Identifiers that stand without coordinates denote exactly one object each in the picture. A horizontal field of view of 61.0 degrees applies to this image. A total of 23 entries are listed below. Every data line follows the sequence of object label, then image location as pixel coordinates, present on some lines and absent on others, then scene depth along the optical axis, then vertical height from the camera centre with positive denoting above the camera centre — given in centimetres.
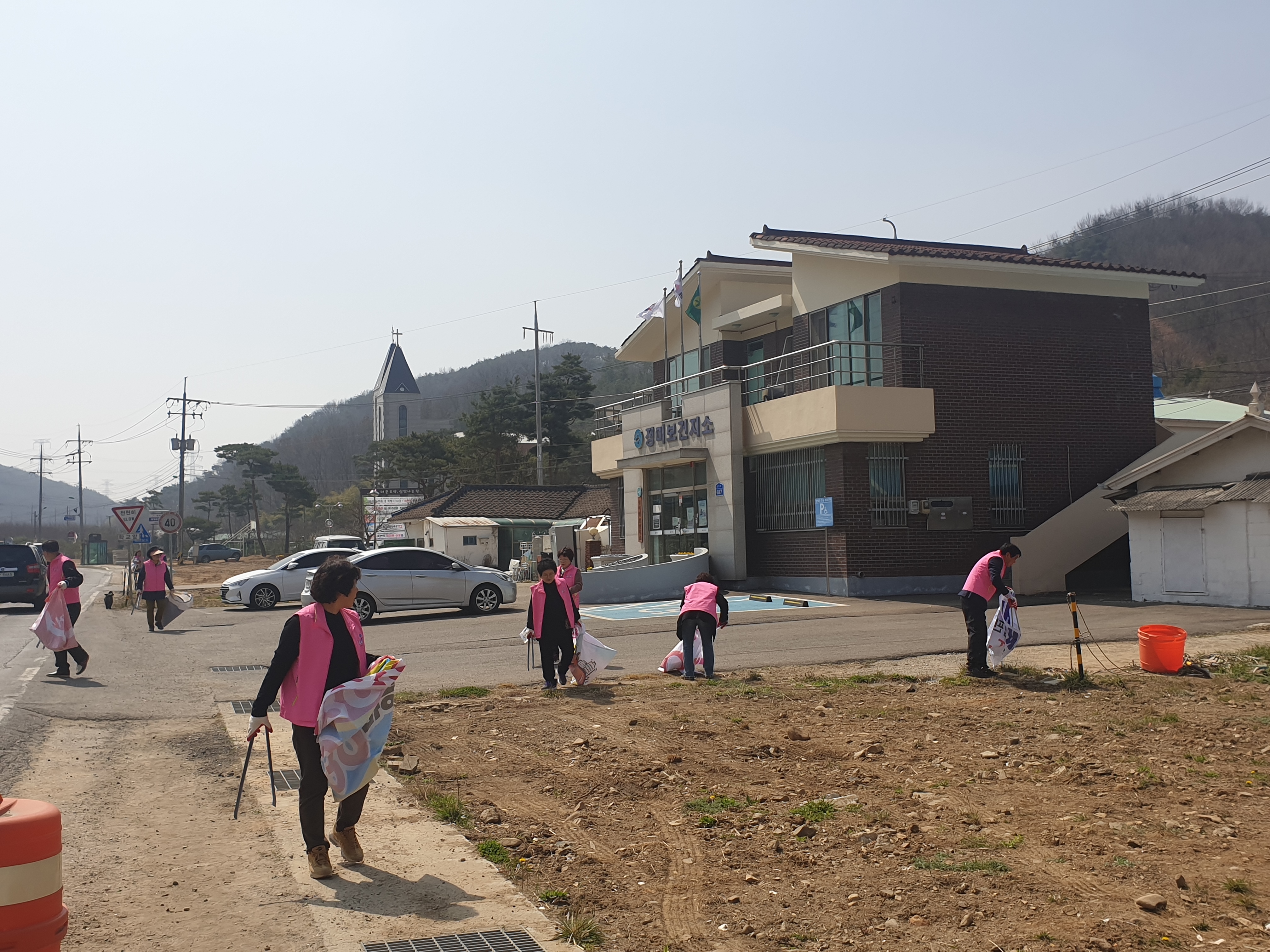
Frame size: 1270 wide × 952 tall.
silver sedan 2308 -73
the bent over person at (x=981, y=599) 1228 -73
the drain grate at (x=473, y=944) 462 -171
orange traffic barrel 364 -109
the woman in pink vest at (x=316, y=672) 590 -66
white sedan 2725 -75
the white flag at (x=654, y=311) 3192 +697
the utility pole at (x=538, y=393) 5978 +885
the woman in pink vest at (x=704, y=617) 1262 -87
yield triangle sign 3128 +124
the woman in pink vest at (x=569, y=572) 1284 -31
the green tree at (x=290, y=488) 8925 +552
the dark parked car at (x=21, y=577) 2744 -40
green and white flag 3284 +719
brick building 2527 +297
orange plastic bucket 1206 -133
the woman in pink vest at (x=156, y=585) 2272 -58
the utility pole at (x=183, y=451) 6662 +712
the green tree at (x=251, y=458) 8819 +798
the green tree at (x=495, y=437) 7238 +758
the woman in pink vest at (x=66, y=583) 1459 -32
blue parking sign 2516 +64
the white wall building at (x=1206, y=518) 1966 +23
